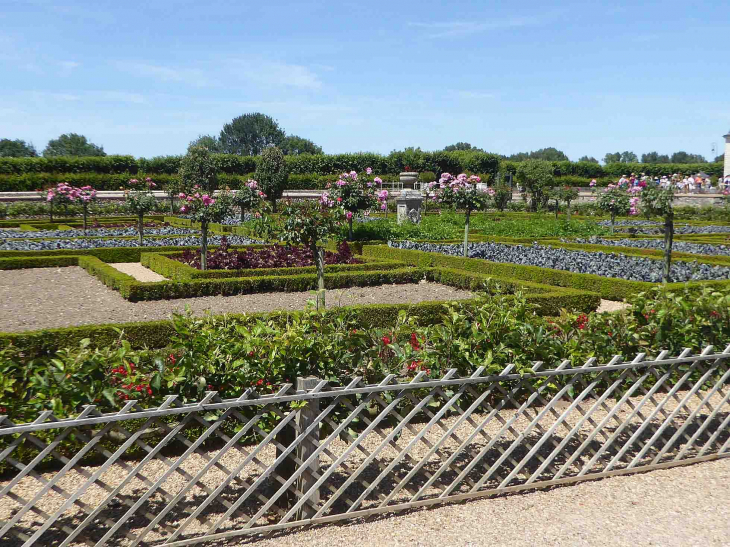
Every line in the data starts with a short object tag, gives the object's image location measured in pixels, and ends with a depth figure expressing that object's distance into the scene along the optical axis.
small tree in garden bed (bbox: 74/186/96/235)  23.08
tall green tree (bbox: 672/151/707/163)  126.19
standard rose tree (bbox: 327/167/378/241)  18.45
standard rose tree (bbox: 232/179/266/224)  22.42
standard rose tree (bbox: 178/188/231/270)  14.65
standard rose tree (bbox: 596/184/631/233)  22.52
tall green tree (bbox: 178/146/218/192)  32.84
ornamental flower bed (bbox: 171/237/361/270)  14.88
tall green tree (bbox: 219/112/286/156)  100.69
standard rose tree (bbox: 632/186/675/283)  12.28
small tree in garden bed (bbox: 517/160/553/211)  40.34
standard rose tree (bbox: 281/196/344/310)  10.70
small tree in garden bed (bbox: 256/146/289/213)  36.47
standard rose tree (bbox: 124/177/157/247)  18.98
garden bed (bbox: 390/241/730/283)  13.17
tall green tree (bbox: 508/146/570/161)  122.74
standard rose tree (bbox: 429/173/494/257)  17.38
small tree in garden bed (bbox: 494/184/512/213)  40.88
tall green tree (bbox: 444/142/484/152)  118.97
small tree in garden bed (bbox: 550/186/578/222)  33.62
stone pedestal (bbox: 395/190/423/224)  24.95
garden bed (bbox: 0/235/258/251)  18.52
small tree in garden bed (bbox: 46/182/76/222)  25.07
